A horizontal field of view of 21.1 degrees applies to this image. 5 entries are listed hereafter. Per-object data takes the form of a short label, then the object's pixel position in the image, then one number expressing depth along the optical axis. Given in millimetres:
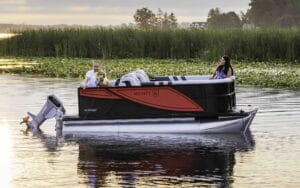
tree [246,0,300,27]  114750
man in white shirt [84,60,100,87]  18469
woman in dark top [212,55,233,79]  19172
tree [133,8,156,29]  135500
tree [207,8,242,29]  142875
